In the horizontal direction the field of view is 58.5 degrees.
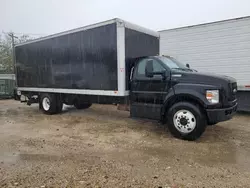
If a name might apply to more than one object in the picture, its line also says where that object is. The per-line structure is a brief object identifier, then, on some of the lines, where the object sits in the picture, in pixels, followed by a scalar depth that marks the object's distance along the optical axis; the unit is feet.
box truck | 17.39
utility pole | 103.27
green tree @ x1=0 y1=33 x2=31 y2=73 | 102.39
